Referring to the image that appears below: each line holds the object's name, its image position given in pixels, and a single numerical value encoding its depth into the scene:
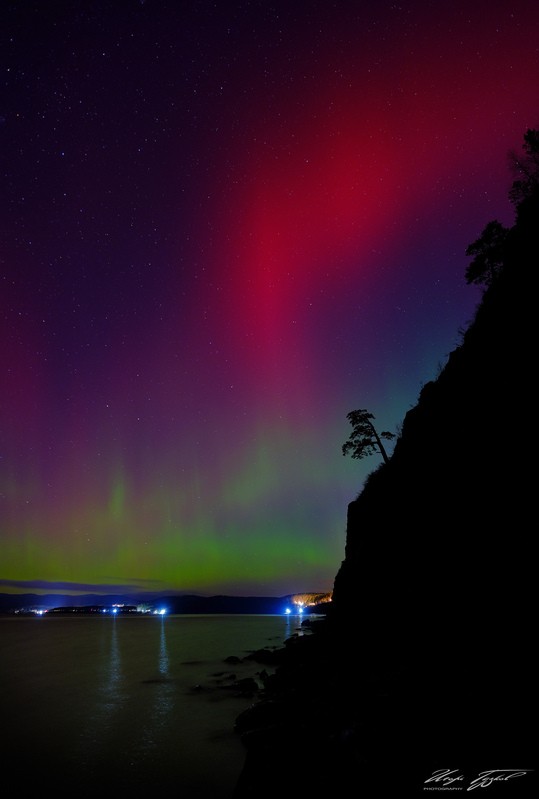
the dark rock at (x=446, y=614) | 8.21
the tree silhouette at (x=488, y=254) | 23.30
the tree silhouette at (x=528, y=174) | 23.77
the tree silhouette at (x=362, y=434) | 37.00
